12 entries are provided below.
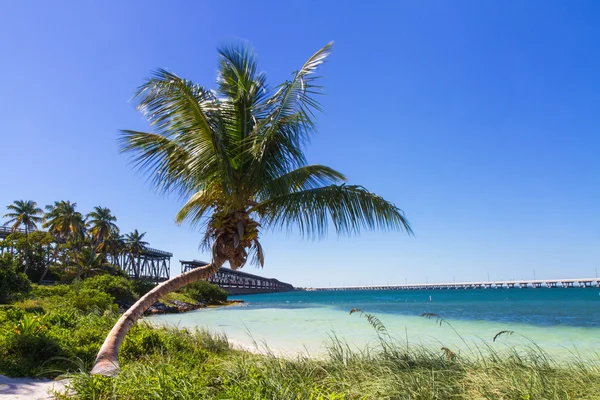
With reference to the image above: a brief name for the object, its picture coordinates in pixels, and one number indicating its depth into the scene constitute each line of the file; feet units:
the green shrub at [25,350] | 19.75
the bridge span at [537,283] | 488.02
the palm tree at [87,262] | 142.31
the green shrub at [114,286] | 98.43
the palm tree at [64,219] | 145.07
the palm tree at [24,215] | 144.77
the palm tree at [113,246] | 173.37
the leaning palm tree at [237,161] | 20.86
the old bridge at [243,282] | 331.00
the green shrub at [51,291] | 84.68
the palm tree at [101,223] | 163.84
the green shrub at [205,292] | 157.89
